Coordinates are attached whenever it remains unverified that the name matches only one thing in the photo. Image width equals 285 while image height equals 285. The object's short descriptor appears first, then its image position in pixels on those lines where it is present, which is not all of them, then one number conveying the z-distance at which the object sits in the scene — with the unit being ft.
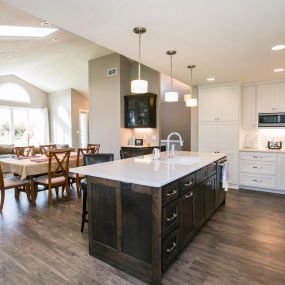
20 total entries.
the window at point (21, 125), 28.17
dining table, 12.14
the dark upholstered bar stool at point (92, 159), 9.12
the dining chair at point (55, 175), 12.46
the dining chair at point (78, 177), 13.81
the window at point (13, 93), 27.86
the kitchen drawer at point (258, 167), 14.98
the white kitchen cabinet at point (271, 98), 15.28
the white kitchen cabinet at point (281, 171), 14.62
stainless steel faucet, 10.91
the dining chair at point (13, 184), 11.60
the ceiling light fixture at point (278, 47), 9.56
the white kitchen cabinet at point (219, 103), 15.96
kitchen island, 5.99
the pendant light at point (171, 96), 10.67
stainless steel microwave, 15.33
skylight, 12.63
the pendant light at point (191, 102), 12.12
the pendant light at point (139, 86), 8.42
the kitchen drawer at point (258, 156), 14.94
